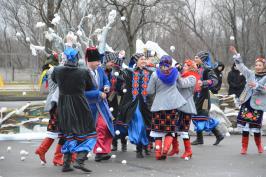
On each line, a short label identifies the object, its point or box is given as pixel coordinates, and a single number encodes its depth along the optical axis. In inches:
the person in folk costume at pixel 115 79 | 507.0
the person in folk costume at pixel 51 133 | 435.2
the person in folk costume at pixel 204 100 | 562.2
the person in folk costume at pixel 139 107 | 493.7
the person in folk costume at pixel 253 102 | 503.9
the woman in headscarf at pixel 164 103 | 470.3
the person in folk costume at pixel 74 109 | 403.6
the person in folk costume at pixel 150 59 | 507.4
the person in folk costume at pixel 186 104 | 484.9
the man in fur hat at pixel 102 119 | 460.2
